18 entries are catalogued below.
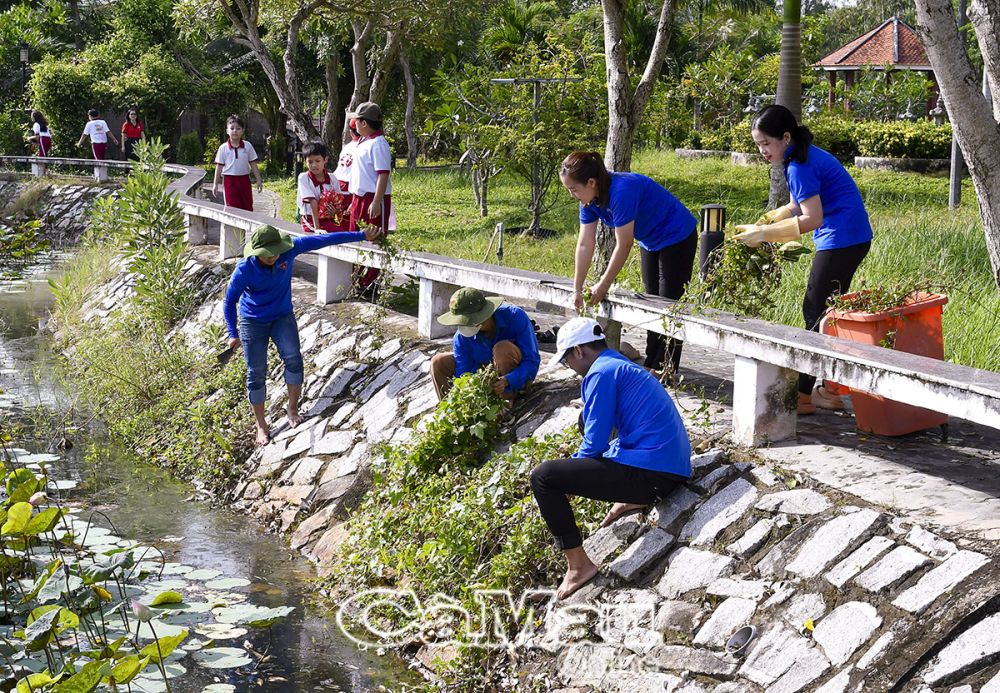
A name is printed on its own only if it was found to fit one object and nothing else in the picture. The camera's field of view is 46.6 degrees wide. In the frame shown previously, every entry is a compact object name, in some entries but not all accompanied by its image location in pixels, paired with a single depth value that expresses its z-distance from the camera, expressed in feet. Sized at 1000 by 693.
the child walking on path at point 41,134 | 92.07
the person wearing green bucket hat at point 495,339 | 21.47
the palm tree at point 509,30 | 83.27
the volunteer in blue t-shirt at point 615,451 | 16.22
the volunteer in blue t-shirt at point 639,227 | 19.92
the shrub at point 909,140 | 69.82
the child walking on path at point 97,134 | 86.13
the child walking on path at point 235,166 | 43.09
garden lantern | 22.09
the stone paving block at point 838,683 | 12.71
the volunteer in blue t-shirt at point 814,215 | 18.71
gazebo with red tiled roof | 110.11
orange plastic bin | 17.62
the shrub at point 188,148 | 107.04
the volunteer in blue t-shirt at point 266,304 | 27.12
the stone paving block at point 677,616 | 15.01
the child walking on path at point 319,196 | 31.63
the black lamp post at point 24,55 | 98.27
